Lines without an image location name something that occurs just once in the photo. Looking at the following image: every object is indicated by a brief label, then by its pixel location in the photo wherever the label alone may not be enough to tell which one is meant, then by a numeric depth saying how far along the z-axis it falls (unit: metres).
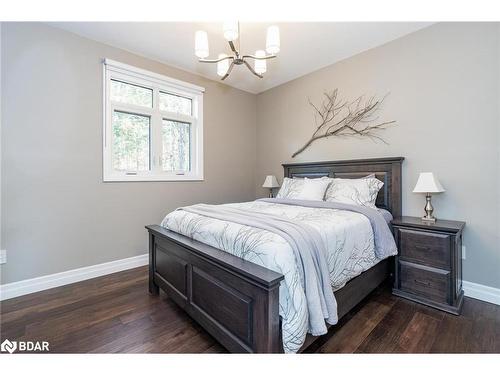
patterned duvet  1.24
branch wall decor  2.95
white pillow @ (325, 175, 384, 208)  2.52
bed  1.22
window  2.91
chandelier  1.81
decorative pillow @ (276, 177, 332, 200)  2.84
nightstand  1.98
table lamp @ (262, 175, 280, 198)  3.97
